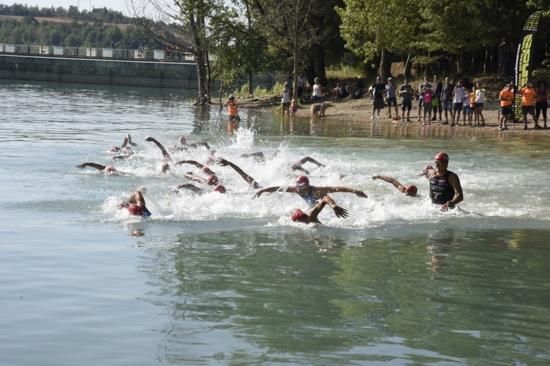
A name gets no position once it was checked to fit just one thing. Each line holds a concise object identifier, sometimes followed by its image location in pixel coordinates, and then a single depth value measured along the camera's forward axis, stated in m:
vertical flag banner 36.31
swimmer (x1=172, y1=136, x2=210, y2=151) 28.00
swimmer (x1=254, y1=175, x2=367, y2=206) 18.38
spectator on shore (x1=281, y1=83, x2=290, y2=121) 48.75
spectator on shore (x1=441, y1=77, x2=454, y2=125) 38.55
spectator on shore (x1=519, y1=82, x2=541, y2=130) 34.62
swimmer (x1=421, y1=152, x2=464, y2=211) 17.77
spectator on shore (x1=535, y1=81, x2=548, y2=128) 34.56
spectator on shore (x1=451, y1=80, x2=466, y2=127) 37.72
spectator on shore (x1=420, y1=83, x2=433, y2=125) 38.72
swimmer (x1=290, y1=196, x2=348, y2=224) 16.64
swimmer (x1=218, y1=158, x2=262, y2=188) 20.69
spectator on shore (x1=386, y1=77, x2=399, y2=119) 41.31
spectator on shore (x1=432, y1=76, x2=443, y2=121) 39.34
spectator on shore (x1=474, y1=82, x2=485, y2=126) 37.19
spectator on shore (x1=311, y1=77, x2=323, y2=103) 50.88
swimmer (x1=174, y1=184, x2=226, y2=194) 19.90
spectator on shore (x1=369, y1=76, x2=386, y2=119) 41.59
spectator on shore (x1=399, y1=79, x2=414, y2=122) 39.27
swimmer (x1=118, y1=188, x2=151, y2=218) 18.00
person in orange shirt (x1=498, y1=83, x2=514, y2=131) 35.59
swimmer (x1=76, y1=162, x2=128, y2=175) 24.12
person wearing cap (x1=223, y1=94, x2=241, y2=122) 42.34
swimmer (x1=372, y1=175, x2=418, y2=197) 19.19
